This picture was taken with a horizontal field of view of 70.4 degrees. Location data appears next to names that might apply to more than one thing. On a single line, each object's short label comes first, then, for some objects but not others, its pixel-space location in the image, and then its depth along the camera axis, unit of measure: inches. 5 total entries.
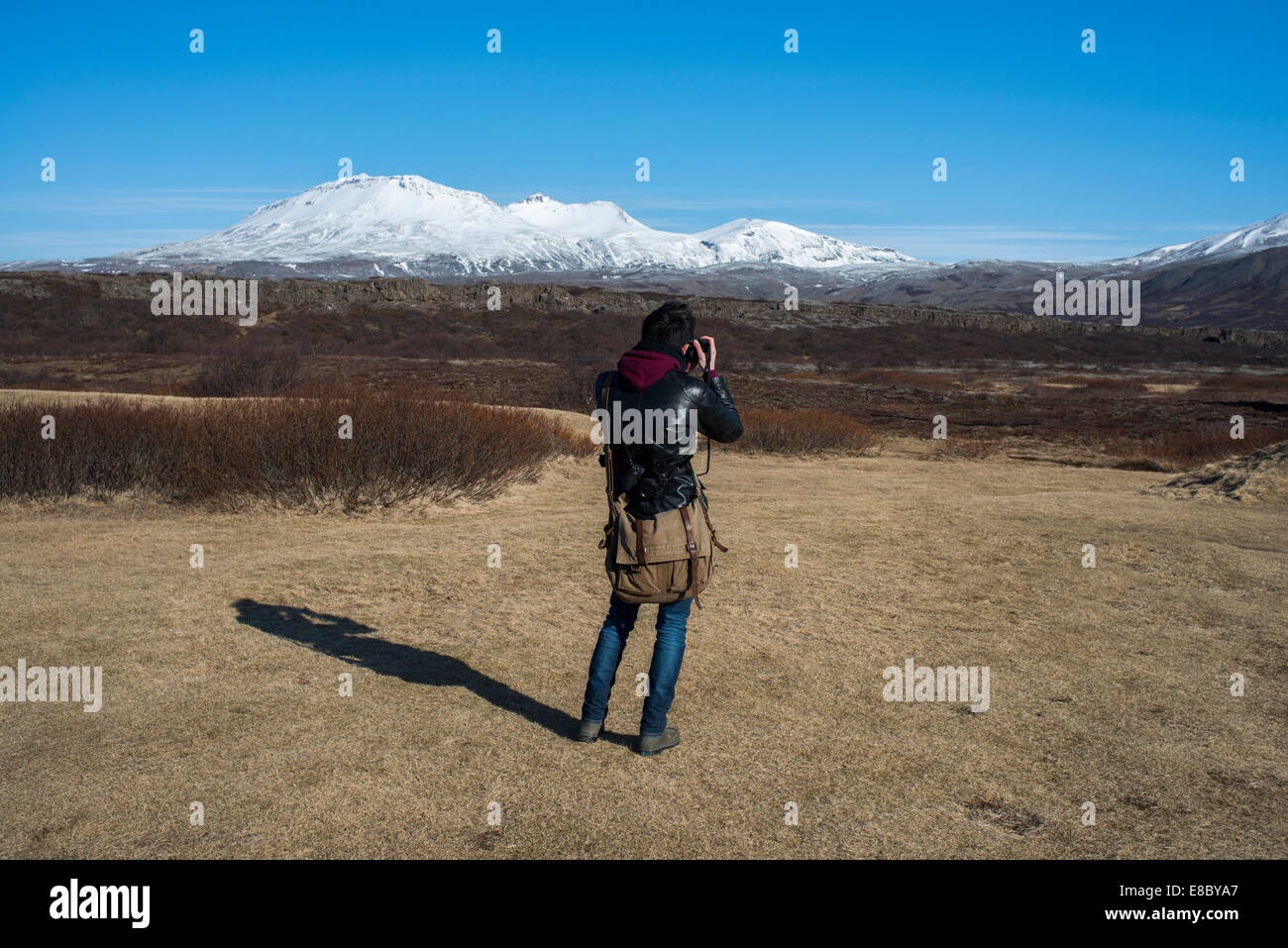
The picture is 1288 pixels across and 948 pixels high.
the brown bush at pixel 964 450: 726.5
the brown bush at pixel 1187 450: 691.4
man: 143.3
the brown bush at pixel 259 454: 410.0
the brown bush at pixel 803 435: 716.7
